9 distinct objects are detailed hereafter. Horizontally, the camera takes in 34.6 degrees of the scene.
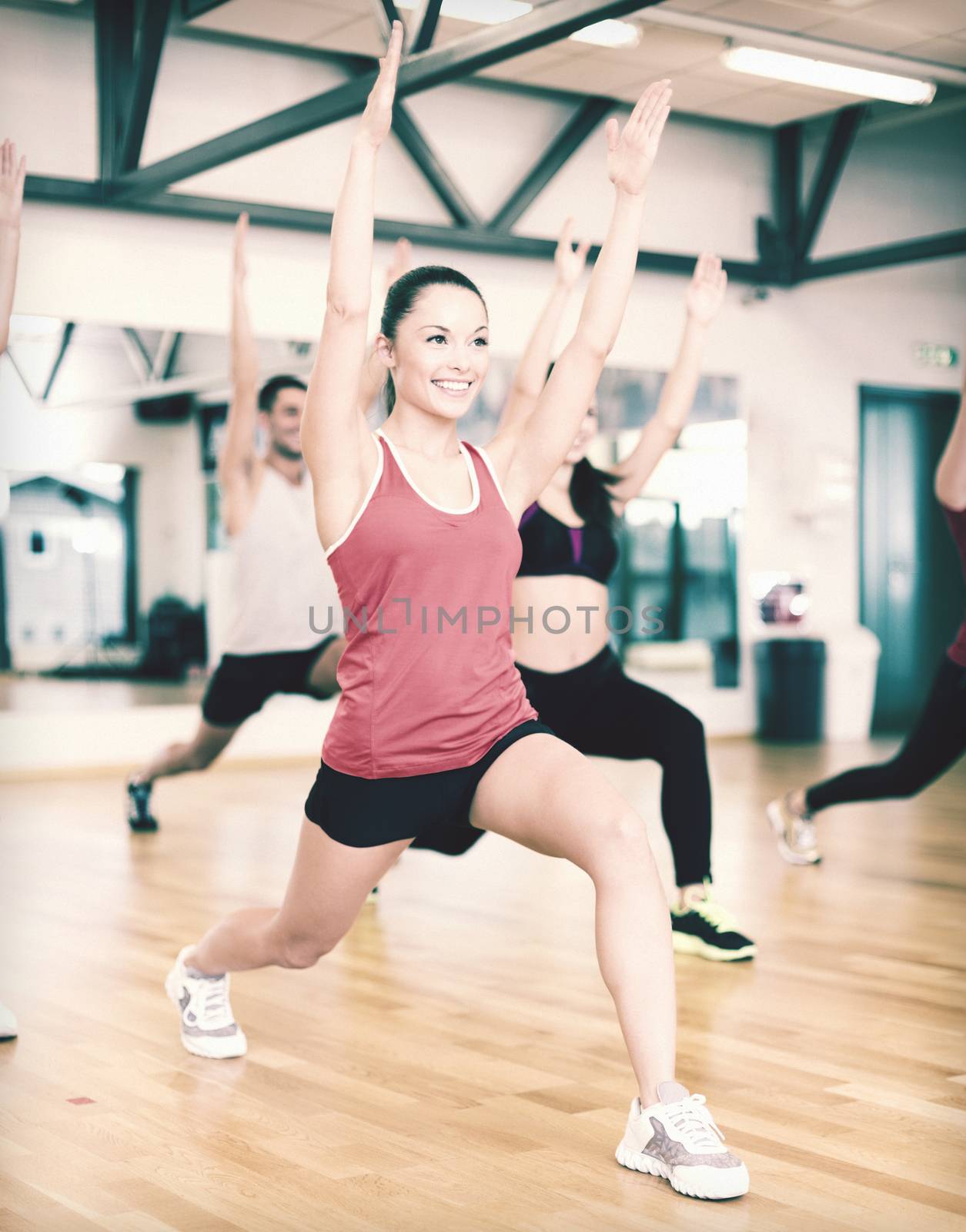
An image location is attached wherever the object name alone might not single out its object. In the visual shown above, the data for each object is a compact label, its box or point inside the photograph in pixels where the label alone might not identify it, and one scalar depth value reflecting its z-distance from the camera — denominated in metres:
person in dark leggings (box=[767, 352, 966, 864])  3.83
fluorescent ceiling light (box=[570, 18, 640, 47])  7.31
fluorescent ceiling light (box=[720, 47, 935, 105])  7.69
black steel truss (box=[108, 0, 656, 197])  5.40
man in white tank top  5.04
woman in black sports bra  3.58
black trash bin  9.73
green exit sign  10.73
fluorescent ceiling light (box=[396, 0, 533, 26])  7.04
